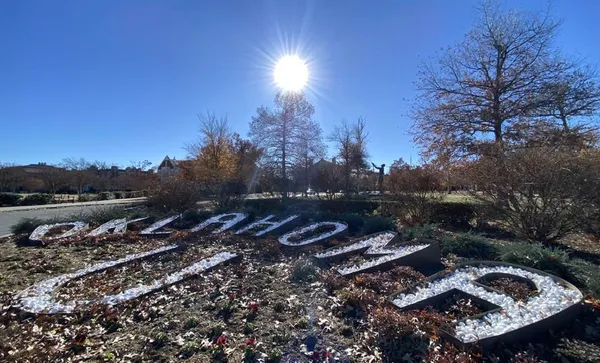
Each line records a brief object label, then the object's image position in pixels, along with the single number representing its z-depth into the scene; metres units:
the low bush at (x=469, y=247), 5.84
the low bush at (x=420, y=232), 6.82
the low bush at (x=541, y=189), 6.02
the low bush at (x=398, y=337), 2.88
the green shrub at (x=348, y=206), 14.10
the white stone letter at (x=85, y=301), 4.22
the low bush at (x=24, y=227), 9.62
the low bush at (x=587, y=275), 3.81
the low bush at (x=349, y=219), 9.02
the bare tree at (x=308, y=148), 23.98
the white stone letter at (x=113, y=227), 9.48
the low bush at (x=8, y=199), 23.48
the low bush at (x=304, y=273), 5.11
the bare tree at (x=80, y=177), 34.84
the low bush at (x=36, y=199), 24.69
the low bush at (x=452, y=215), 9.96
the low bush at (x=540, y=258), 4.40
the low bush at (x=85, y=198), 29.24
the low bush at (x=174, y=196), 12.45
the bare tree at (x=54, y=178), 34.94
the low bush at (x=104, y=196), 31.23
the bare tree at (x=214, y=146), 20.41
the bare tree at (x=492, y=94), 13.56
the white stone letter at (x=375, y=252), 5.29
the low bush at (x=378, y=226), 8.13
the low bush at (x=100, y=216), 11.13
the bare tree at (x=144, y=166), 51.12
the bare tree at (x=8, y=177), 31.02
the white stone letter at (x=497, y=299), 3.02
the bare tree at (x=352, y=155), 23.73
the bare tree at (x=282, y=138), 23.84
